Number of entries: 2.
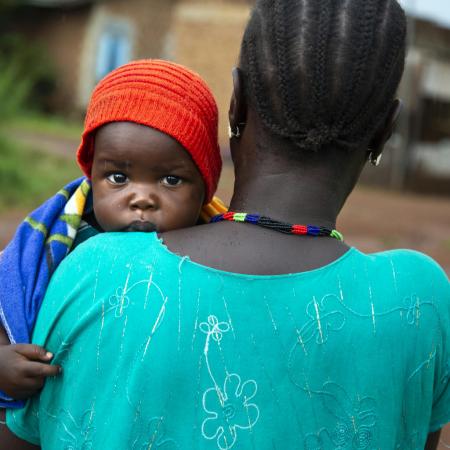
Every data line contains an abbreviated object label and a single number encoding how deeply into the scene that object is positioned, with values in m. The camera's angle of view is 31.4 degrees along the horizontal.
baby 1.86
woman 1.44
